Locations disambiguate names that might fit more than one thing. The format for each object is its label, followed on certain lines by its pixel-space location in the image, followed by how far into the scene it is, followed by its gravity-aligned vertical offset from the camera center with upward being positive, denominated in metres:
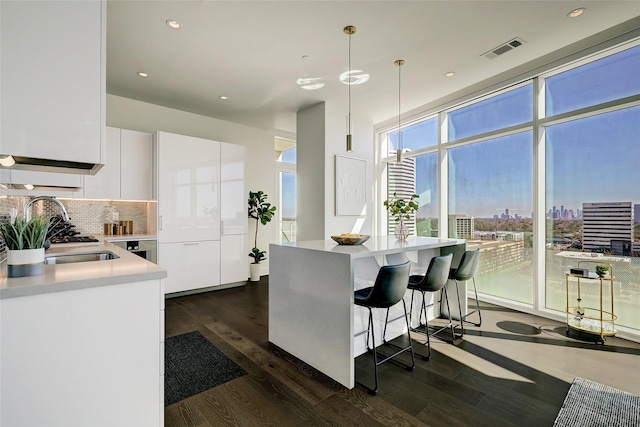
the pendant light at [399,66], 3.53 +1.79
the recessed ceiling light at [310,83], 4.01 +1.77
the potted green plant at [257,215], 5.52 -0.01
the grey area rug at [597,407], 1.80 -1.22
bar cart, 2.97 -1.03
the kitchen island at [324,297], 2.19 -0.67
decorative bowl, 2.73 -0.23
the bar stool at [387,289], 2.16 -0.54
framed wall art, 4.94 +0.47
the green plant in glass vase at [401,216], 3.19 -0.03
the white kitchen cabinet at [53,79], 1.38 +0.65
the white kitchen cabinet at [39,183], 2.41 +0.28
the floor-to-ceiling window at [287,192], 6.45 +0.47
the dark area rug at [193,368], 2.17 -1.23
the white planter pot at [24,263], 1.33 -0.21
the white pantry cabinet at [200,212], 4.34 +0.04
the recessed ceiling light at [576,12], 2.75 +1.84
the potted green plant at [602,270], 3.00 -0.55
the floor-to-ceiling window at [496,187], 3.89 +0.38
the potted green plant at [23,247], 1.34 -0.15
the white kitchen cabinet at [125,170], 4.04 +0.62
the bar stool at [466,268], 3.10 -0.55
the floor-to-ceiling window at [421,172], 5.00 +0.74
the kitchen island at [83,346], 1.19 -0.57
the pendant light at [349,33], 2.94 +1.79
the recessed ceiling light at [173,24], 2.82 +1.79
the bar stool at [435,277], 2.61 -0.54
